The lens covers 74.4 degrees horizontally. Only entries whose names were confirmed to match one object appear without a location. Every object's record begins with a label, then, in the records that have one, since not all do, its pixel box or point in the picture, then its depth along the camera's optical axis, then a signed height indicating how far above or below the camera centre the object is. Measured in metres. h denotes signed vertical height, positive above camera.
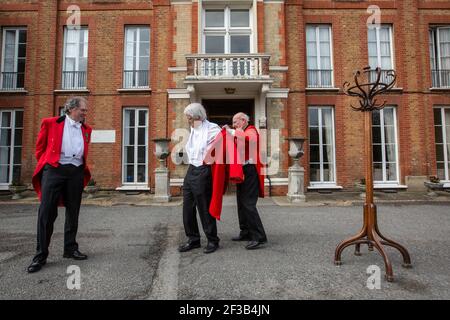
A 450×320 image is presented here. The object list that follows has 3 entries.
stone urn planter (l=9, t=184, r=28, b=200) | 10.37 -0.39
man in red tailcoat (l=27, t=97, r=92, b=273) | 3.29 +0.08
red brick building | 11.09 +4.02
